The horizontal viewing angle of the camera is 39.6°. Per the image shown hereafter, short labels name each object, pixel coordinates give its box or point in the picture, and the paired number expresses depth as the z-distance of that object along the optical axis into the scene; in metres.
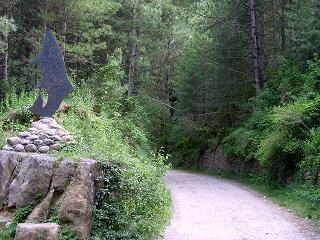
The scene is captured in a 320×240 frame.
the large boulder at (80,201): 7.17
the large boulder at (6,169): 8.15
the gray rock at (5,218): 7.50
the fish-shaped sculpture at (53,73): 9.88
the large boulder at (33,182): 7.62
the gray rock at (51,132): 9.16
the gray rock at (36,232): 6.56
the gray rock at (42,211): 7.23
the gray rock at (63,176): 7.54
